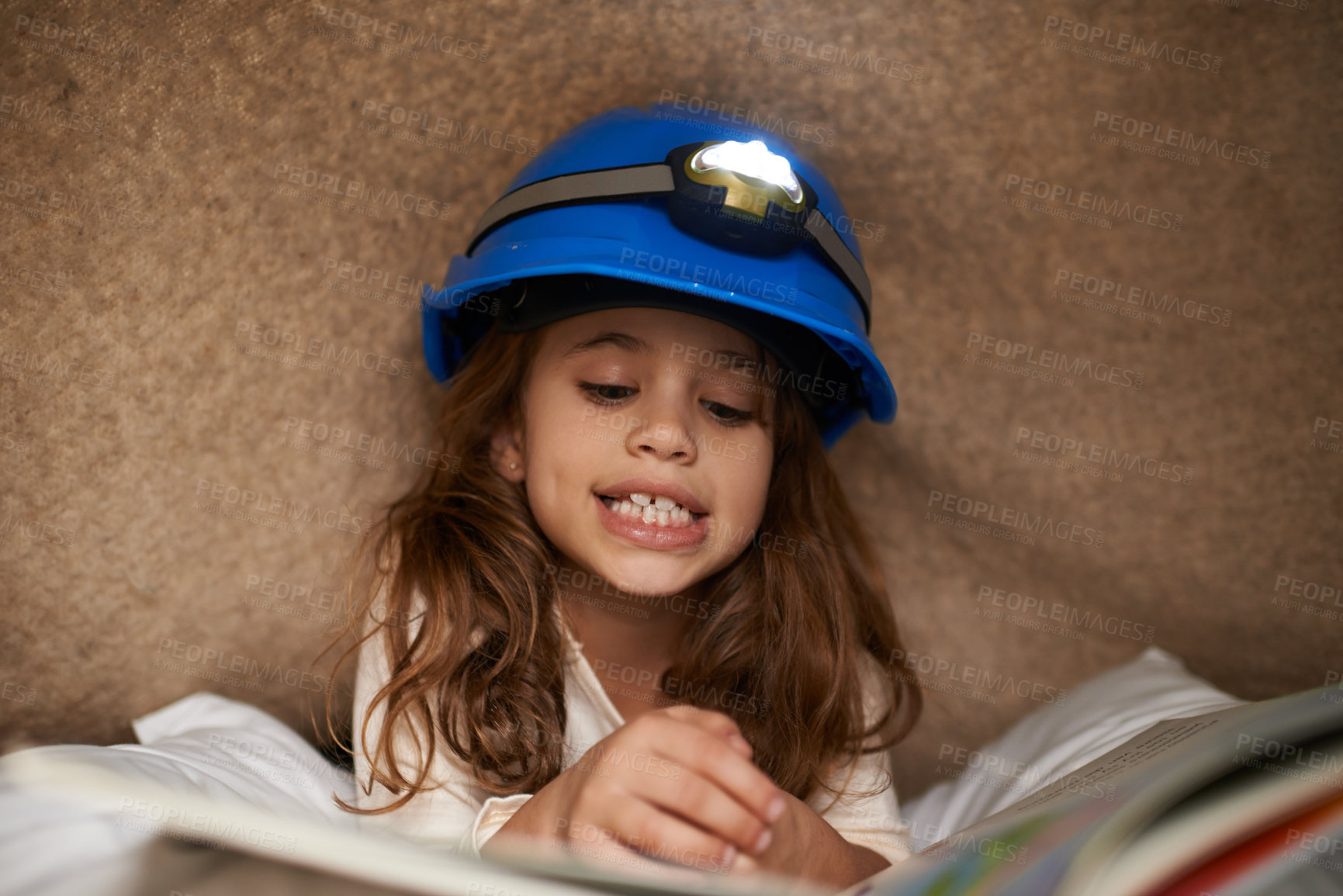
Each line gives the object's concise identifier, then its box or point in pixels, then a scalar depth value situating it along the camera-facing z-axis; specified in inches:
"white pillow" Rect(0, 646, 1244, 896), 25.5
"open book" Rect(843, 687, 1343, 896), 25.5
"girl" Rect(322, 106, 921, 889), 34.6
